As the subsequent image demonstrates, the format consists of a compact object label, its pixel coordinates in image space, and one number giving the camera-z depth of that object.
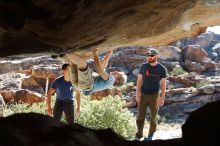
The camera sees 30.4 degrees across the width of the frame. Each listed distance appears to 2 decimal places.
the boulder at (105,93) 29.14
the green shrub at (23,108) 20.75
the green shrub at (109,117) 17.05
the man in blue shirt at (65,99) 10.98
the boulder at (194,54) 45.75
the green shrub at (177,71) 40.74
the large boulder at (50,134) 3.95
